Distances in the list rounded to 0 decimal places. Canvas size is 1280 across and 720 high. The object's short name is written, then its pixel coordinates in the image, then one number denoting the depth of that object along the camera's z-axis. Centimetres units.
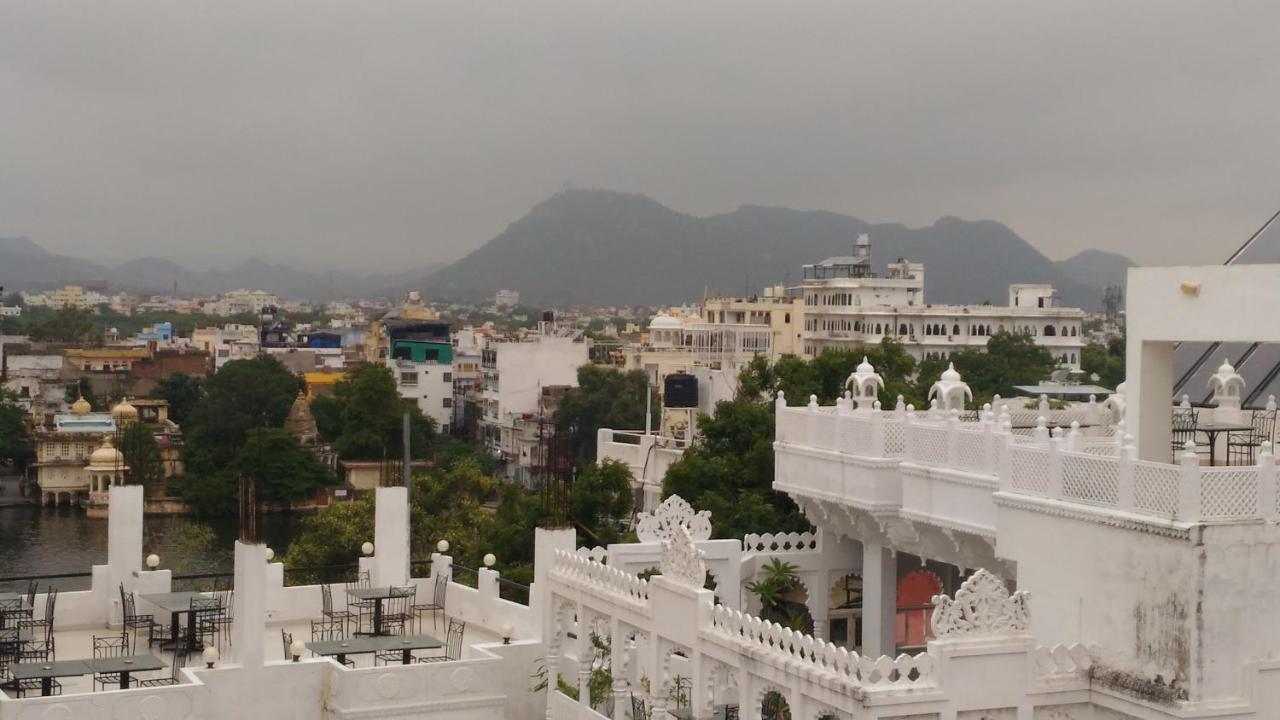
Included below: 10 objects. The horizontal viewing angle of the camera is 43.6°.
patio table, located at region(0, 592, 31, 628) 1738
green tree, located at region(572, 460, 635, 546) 3400
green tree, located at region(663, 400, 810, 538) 2678
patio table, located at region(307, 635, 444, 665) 1639
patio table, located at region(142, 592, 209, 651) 1725
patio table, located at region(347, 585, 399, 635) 1797
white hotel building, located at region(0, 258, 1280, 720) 1215
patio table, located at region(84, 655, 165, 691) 1522
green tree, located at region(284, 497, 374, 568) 3162
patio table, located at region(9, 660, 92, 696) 1499
